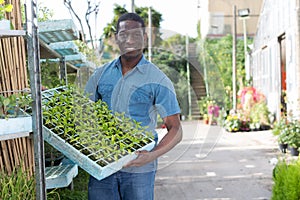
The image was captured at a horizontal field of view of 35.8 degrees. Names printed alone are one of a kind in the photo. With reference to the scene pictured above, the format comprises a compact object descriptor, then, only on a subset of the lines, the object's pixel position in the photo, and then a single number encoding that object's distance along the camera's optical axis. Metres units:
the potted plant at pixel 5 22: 1.36
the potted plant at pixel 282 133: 5.73
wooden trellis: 1.69
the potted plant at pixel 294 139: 5.54
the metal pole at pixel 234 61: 9.84
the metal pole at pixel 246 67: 12.01
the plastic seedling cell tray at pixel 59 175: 1.96
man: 1.56
